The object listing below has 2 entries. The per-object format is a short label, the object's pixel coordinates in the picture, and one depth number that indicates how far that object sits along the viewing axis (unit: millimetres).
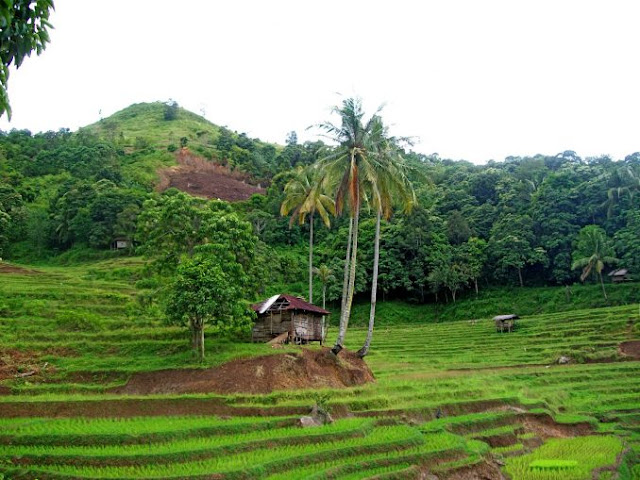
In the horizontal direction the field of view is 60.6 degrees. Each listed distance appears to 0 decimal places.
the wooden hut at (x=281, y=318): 26969
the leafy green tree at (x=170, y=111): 136125
